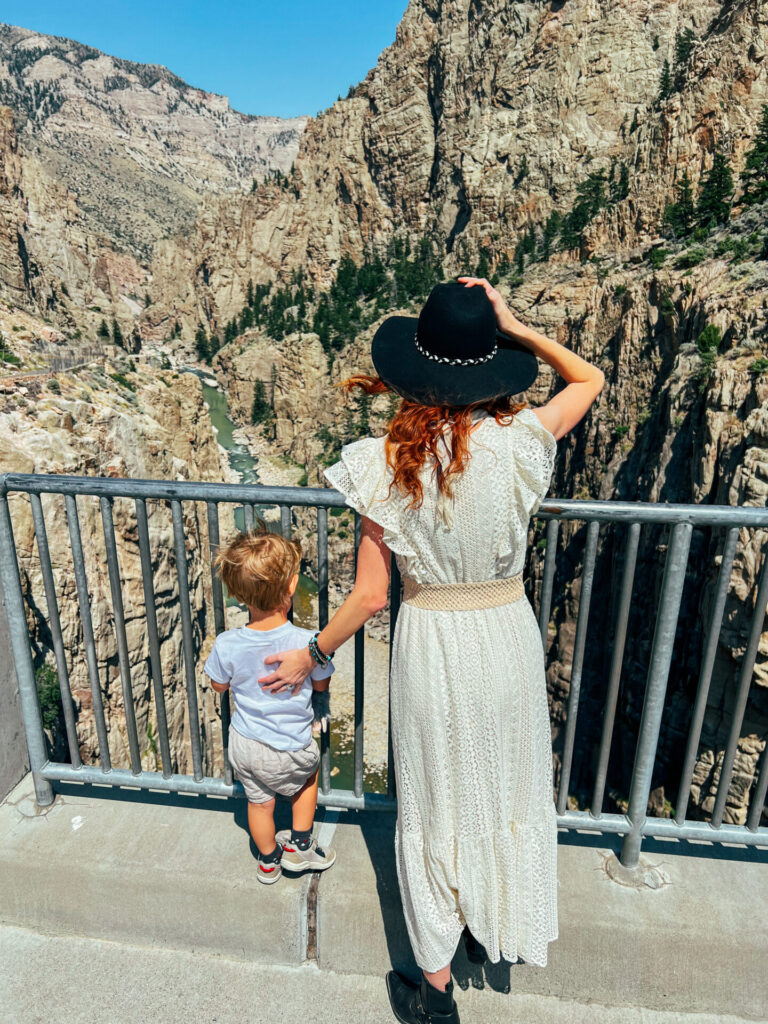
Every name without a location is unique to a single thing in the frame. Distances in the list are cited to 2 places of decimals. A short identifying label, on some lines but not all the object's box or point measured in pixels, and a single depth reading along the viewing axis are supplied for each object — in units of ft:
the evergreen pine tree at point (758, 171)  109.94
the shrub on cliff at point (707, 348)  68.93
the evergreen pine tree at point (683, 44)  185.11
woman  6.01
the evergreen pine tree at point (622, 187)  168.00
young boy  7.52
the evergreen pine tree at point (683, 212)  123.24
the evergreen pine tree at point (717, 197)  117.39
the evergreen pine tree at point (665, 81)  186.00
